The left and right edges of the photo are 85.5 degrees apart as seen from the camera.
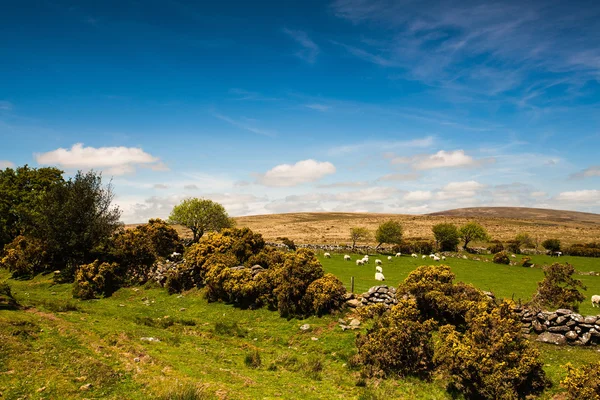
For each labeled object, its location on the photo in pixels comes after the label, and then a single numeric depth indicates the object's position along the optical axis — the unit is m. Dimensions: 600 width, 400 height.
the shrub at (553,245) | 65.50
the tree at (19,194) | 45.62
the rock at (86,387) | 12.52
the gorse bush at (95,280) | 30.84
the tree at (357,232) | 64.01
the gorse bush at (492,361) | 13.90
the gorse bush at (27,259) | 39.25
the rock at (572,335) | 17.88
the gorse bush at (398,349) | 16.23
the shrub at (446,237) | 66.75
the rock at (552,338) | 17.92
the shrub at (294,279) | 24.19
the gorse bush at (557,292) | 21.92
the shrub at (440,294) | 19.45
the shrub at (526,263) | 49.08
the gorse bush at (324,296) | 23.05
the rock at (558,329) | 18.27
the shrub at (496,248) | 64.94
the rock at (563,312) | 18.40
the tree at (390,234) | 64.06
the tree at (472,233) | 71.00
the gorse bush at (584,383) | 11.69
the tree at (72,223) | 37.88
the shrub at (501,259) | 51.31
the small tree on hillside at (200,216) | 60.91
